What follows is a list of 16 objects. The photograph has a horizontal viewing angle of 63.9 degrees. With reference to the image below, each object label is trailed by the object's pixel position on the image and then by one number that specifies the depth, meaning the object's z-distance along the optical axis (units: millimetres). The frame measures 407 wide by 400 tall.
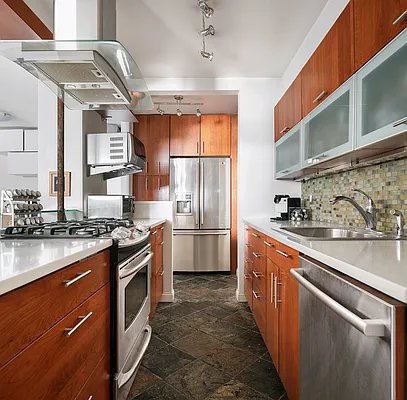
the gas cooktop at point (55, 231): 1501
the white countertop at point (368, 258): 706
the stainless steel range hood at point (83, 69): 1517
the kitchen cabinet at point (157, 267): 2830
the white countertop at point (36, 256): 725
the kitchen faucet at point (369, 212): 1827
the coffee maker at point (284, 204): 3174
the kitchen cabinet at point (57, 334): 722
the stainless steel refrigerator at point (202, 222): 4859
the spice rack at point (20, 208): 1764
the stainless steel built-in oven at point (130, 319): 1537
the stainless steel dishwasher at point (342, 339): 720
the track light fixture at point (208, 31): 2408
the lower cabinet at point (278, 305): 1532
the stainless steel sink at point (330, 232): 1788
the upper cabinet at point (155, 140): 4965
